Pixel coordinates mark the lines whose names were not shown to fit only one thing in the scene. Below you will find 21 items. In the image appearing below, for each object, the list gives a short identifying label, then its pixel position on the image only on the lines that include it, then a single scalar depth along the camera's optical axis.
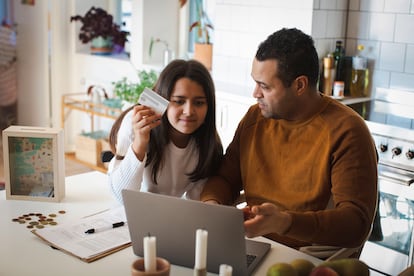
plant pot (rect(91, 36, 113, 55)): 4.82
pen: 1.61
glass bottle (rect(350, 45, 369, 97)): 3.10
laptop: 1.30
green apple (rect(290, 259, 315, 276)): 1.15
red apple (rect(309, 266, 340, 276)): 1.09
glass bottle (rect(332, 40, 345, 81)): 3.12
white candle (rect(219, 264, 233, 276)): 1.04
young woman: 1.84
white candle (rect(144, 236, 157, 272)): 1.02
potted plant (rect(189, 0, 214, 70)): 3.87
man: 1.62
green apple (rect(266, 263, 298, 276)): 1.12
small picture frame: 1.87
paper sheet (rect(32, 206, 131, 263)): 1.48
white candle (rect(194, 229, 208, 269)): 1.03
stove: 2.52
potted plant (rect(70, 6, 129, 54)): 4.72
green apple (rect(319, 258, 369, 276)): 1.13
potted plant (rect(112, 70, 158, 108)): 4.03
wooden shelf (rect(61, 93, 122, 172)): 4.49
